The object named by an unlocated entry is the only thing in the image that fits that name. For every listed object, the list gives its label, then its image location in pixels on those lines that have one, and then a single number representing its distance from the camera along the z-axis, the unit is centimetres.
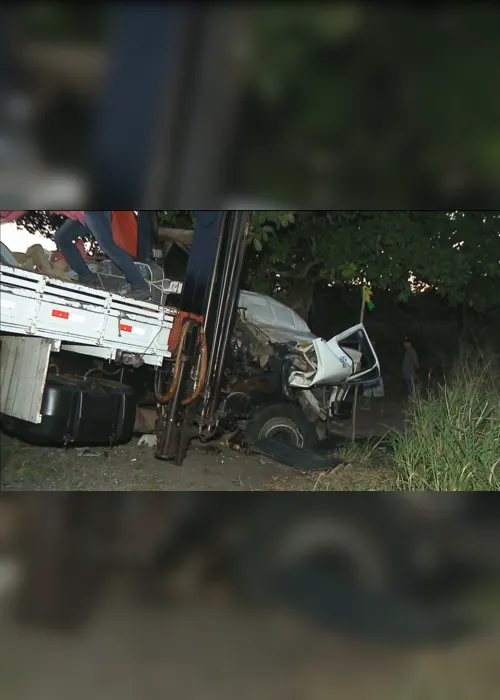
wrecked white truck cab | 469
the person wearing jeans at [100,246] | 265
